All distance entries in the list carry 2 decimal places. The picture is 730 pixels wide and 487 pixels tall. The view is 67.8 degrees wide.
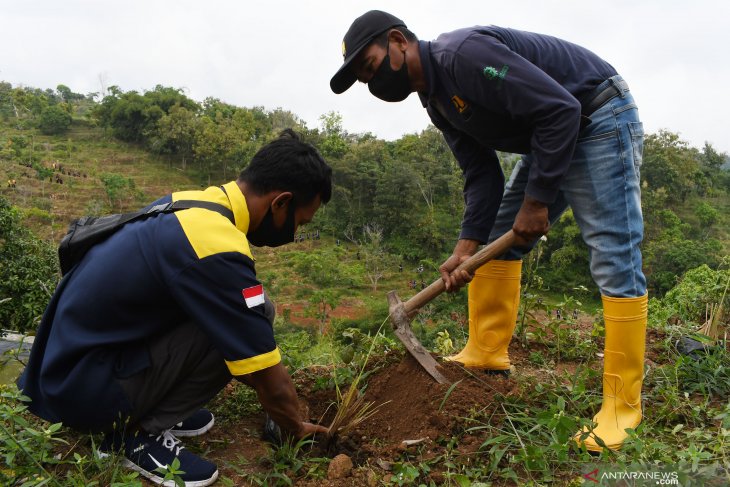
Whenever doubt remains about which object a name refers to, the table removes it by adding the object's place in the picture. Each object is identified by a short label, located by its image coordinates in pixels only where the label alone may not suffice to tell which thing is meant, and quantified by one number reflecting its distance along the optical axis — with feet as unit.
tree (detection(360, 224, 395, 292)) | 77.47
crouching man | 5.75
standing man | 6.75
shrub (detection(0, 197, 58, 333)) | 26.53
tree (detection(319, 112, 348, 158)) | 104.14
